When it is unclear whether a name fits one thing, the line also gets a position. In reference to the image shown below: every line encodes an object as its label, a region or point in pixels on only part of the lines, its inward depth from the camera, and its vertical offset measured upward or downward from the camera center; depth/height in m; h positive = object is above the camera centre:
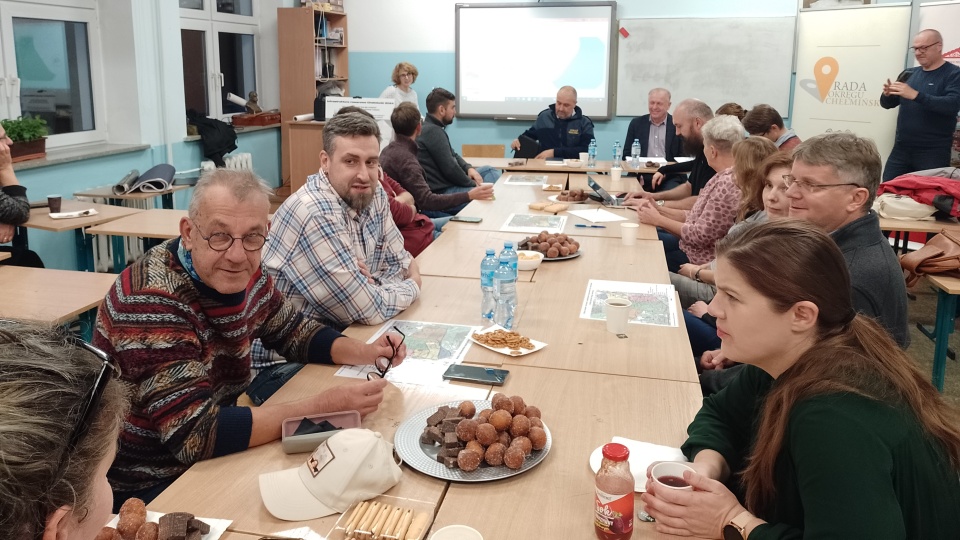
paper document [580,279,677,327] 2.68 -0.67
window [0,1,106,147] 5.43 +0.33
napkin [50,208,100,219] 4.52 -0.60
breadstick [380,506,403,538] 1.38 -0.74
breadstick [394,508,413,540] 1.38 -0.74
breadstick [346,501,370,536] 1.39 -0.74
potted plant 5.07 -0.16
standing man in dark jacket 6.15 +0.12
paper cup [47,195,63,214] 4.62 -0.54
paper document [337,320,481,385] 2.16 -0.71
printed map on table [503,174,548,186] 5.89 -0.48
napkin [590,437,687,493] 1.63 -0.73
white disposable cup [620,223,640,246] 3.82 -0.57
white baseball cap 1.47 -0.70
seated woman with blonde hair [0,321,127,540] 0.70 -0.31
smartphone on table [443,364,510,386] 2.09 -0.70
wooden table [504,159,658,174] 6.54 -0.42
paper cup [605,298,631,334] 2.46 -0.62
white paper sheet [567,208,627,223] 4.48 -0.57
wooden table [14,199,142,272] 4.39 -0.63
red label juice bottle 1.36 -0.67
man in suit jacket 7.27 -0.12
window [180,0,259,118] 7.47 +0.64
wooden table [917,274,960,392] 3.58 -0.95
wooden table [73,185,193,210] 5.48 -0.58
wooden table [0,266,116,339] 2.97 -0.74
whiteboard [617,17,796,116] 8.25 +0.65
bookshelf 8.35 +0.54
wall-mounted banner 7.41 +0.54
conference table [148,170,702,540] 1.49 -0.73
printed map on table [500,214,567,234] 4.19 -0.59
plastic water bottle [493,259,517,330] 2.64 -0.60
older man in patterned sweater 1.69 -0.53
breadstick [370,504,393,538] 1.38 -0.74
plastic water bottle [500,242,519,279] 2.80 -0.52
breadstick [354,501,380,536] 1.39 -0.74
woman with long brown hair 1.25 -0.52
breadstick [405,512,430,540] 1.38 -0.74
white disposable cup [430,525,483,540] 1.35 -0.73
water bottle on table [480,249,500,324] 2.69 -0.61
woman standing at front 8.53 +0.36
